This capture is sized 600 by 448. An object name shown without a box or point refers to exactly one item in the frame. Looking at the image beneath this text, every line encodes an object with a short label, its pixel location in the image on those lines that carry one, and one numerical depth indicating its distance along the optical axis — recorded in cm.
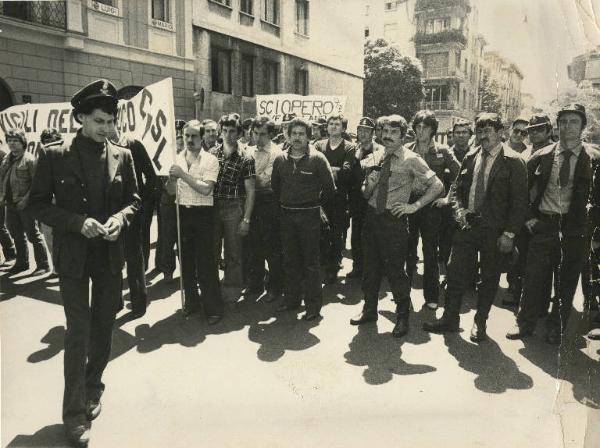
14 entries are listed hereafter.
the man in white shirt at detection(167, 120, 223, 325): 473
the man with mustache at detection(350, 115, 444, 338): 436
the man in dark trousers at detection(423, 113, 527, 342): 419
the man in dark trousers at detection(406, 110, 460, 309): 518
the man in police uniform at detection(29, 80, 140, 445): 286
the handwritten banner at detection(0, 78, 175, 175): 454
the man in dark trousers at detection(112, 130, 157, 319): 478
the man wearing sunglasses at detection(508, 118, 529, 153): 630
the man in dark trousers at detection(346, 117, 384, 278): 632
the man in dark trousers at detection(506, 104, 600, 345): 413
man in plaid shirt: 505
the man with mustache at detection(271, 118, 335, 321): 477
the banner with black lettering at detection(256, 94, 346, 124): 1051
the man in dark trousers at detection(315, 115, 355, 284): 614
